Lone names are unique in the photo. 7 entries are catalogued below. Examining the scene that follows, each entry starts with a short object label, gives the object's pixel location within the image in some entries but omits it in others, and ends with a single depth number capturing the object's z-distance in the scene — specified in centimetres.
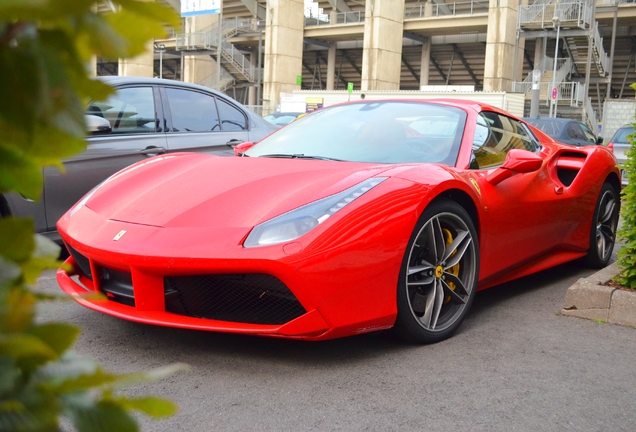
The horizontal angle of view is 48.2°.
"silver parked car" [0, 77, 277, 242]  473
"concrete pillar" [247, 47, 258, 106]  4306
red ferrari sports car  275
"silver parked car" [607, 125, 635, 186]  1361
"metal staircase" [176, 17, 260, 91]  3991
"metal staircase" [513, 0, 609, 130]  2888
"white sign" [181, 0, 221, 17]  3247
